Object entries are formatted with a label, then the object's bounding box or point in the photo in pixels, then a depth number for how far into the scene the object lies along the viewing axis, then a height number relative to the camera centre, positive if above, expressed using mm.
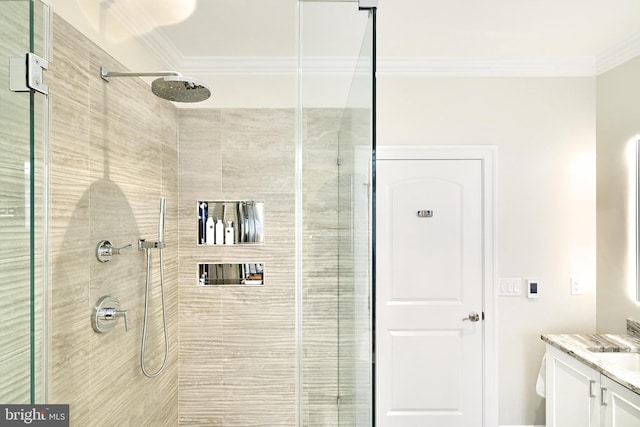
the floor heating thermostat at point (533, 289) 2447 -489
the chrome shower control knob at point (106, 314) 1519 -431
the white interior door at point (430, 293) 2447 -522
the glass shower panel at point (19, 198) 752 +29
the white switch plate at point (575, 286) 2461 -471
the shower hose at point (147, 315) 1864 -531
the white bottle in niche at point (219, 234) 2338 -131
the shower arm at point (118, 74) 1556 +591
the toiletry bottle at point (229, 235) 2344 -138
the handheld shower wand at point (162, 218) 1919 -29
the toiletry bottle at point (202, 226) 2330 -81
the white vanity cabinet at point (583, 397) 1618 -884
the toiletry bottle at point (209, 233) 2332 -125
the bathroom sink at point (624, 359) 1918 -747
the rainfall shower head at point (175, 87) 1591 +569
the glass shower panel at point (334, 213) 979 +2
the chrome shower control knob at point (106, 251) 1541 -163
